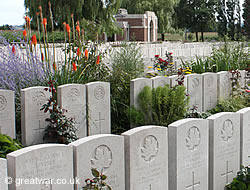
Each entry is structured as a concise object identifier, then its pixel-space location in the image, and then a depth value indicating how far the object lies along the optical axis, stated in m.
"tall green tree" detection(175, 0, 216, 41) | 54.41
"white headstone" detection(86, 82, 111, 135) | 5.81
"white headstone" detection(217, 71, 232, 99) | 7.32
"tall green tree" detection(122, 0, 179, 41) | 47.06
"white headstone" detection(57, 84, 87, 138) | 5.50
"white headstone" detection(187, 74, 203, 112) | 6.80
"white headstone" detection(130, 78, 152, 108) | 6.11
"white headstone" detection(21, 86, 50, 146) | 5.34
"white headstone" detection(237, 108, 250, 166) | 4.30
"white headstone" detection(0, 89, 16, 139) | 5.29
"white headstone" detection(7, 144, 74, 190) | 2.78
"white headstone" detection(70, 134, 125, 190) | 3.09
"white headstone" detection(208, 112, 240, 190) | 3.99
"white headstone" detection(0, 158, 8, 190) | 2.70
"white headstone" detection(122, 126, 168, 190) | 3.37
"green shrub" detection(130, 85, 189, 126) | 6.00
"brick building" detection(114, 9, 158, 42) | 43.94
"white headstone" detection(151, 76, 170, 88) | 6.47
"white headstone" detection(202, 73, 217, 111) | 7.04
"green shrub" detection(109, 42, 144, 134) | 6.48
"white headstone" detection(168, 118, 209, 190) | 3.64
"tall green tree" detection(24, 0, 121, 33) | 24.09
